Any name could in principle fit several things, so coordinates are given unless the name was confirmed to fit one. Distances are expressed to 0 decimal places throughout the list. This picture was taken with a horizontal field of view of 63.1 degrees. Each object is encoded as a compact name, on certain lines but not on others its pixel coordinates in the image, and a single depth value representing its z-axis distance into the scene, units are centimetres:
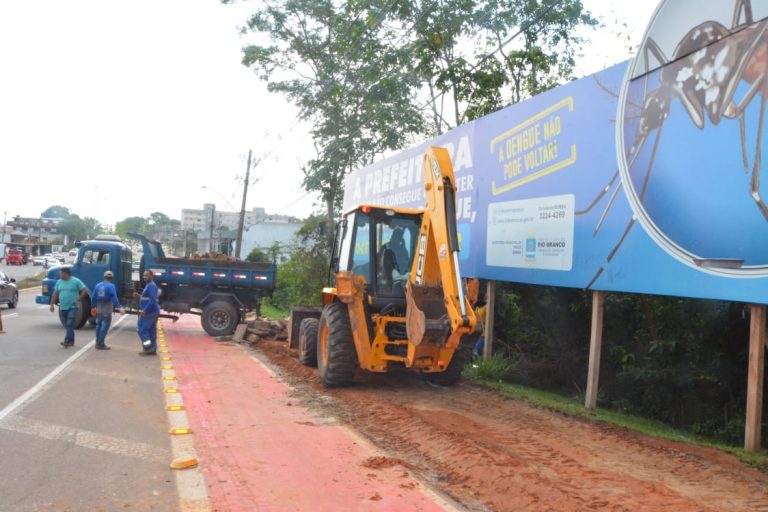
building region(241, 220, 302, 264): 6016
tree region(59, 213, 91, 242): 11306
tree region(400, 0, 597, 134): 1777
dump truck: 1761
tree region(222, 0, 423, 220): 2052
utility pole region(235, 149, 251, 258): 3484
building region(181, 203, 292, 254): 5572
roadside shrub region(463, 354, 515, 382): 1095
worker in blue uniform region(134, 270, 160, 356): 1309
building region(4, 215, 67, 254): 10400
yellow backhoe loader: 805
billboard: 649
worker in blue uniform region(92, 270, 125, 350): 1313
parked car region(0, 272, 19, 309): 2173
